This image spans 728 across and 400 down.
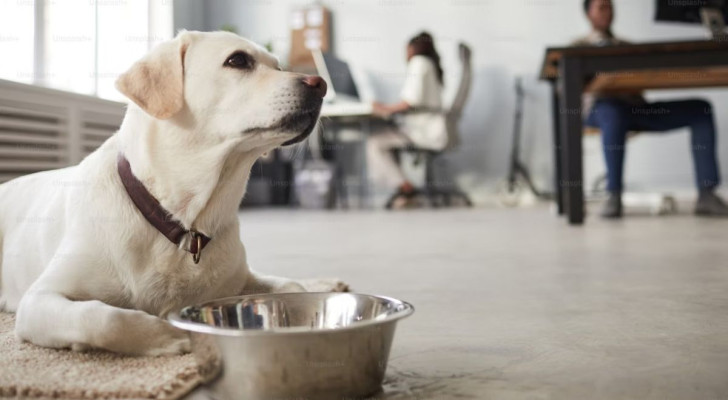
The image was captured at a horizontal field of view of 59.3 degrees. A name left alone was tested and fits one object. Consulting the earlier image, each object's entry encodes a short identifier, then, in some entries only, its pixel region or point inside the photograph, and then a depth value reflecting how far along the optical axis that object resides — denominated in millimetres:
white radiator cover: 2883
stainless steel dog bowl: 759
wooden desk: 3232
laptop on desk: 6121
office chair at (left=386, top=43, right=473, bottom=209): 6027
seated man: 3990
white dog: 1104
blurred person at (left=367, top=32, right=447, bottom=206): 5957
